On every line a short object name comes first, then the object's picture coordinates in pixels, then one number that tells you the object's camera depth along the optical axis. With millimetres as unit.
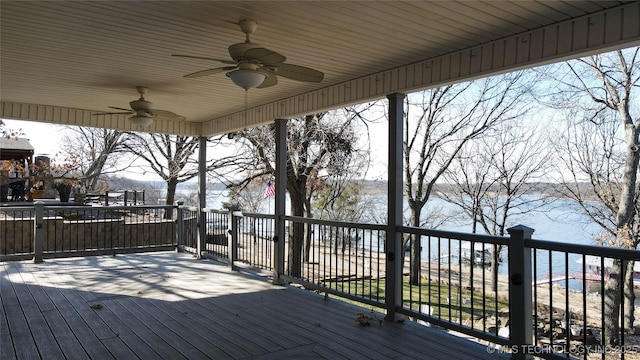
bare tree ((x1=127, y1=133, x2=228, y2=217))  17156
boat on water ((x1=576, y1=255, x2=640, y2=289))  12039
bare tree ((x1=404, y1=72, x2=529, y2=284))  13660
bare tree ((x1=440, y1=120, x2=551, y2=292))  13812
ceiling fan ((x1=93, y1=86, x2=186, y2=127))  5664
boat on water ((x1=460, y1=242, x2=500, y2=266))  15328
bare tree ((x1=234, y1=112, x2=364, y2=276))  12047
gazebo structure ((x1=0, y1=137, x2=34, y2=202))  14258
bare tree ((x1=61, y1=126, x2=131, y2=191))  18562
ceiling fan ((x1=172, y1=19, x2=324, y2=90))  3330
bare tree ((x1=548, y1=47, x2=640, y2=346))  10625
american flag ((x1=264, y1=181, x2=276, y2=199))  12062
